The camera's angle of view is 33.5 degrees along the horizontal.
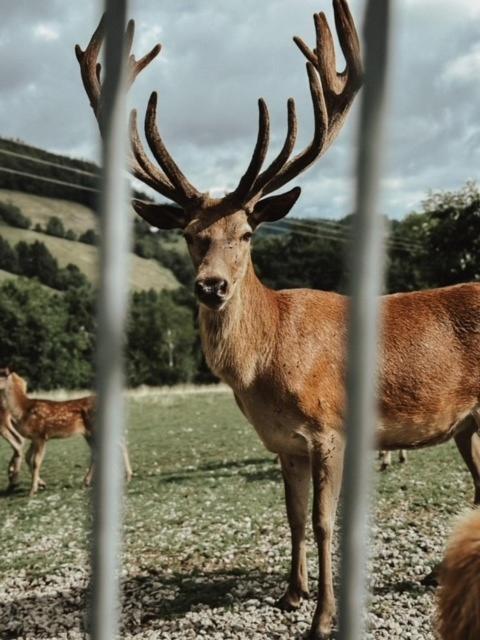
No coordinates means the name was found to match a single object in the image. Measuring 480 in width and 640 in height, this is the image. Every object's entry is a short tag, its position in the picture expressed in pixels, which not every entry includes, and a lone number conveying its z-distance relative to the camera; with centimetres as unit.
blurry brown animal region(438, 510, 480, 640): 296
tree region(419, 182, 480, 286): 2684
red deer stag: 525
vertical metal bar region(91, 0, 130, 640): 126
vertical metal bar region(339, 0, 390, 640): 116
